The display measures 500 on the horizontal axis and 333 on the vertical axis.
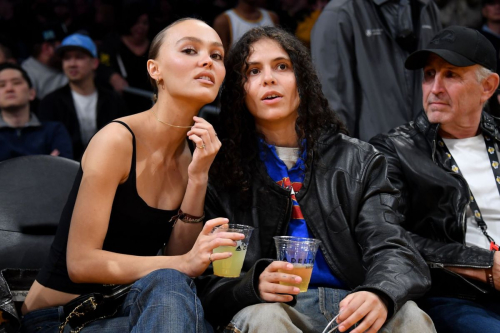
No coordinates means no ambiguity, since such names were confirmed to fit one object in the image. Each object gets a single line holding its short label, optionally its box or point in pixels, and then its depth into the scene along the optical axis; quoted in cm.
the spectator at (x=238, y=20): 562
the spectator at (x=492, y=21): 584
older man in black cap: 283
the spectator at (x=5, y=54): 617
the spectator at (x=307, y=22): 629
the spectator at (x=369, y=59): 399
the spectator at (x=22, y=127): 504
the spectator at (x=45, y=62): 633
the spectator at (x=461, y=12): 604
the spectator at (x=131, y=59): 609
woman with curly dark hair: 228
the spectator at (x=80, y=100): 551
